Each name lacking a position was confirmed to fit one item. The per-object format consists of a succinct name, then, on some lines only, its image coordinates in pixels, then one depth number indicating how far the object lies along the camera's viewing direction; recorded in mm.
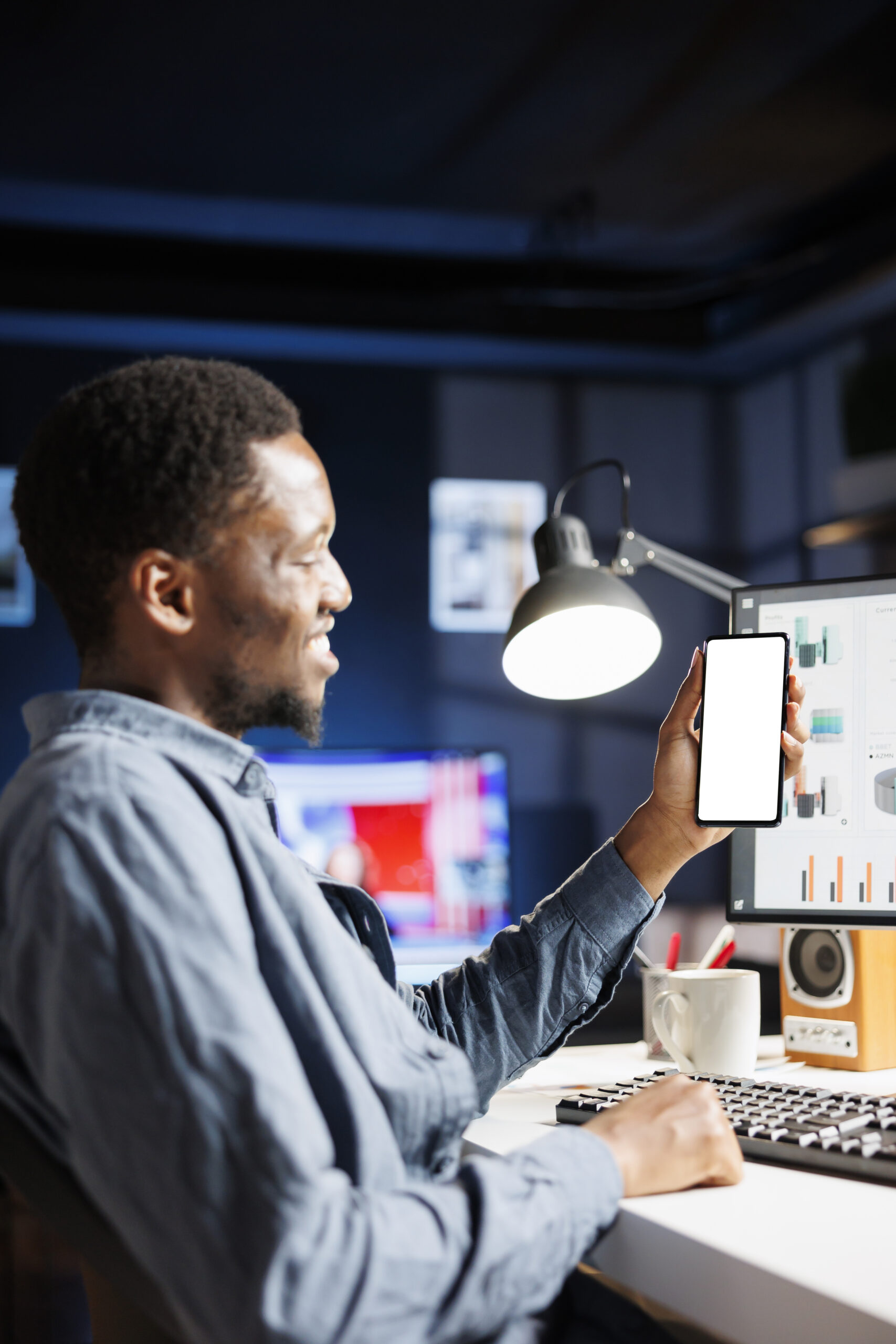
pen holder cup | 1387
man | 630
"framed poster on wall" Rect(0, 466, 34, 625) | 3730
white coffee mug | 1207
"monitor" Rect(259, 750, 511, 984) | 3531
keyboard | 863
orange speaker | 1276
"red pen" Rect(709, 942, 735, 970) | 1468
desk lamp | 1388
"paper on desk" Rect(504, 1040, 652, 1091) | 1258
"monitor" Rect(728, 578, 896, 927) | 1219
